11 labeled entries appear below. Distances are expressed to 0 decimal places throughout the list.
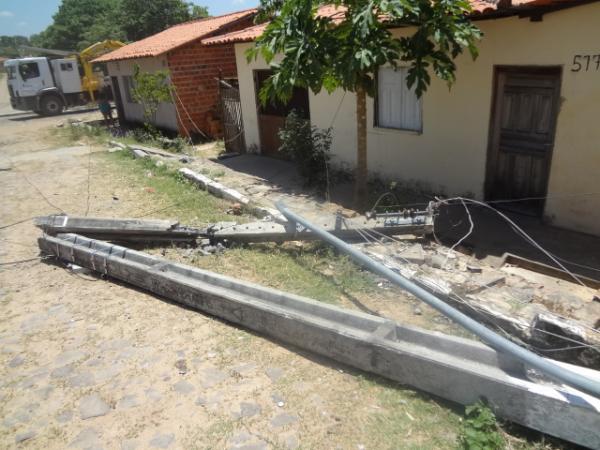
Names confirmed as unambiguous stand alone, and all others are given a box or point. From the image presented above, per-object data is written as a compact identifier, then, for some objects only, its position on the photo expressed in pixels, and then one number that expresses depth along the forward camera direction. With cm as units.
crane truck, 2330
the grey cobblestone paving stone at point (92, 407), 335
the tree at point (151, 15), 3397
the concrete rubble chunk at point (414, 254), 492
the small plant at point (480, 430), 269
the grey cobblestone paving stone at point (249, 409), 323
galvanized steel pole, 240
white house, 550
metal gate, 1217
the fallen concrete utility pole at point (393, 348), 264
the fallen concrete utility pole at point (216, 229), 546
